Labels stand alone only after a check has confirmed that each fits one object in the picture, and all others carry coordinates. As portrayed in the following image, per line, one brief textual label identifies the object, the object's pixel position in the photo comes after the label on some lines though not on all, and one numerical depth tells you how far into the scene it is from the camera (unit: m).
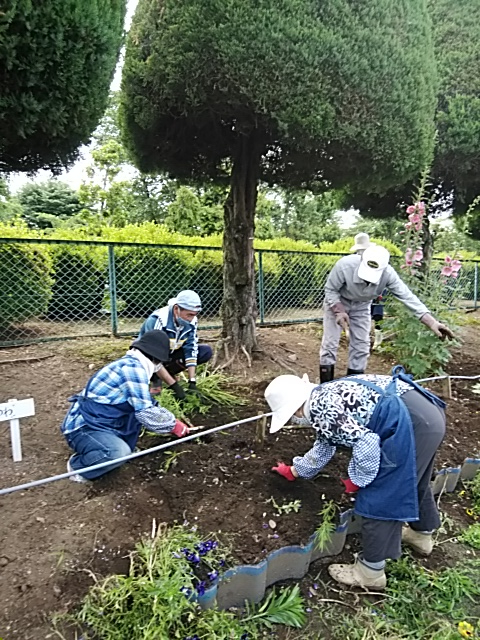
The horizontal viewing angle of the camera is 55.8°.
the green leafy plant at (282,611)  1.70
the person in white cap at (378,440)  1.82
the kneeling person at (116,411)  2.30
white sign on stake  2.22
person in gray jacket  3.32
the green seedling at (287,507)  2.15
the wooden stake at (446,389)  3.74
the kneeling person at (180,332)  3.13
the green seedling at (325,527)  1.96
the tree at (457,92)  6.51
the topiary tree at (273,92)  3.14
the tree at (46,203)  16.41
